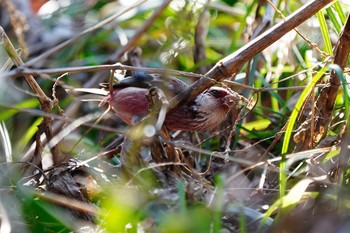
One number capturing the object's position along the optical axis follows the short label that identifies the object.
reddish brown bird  4.47
